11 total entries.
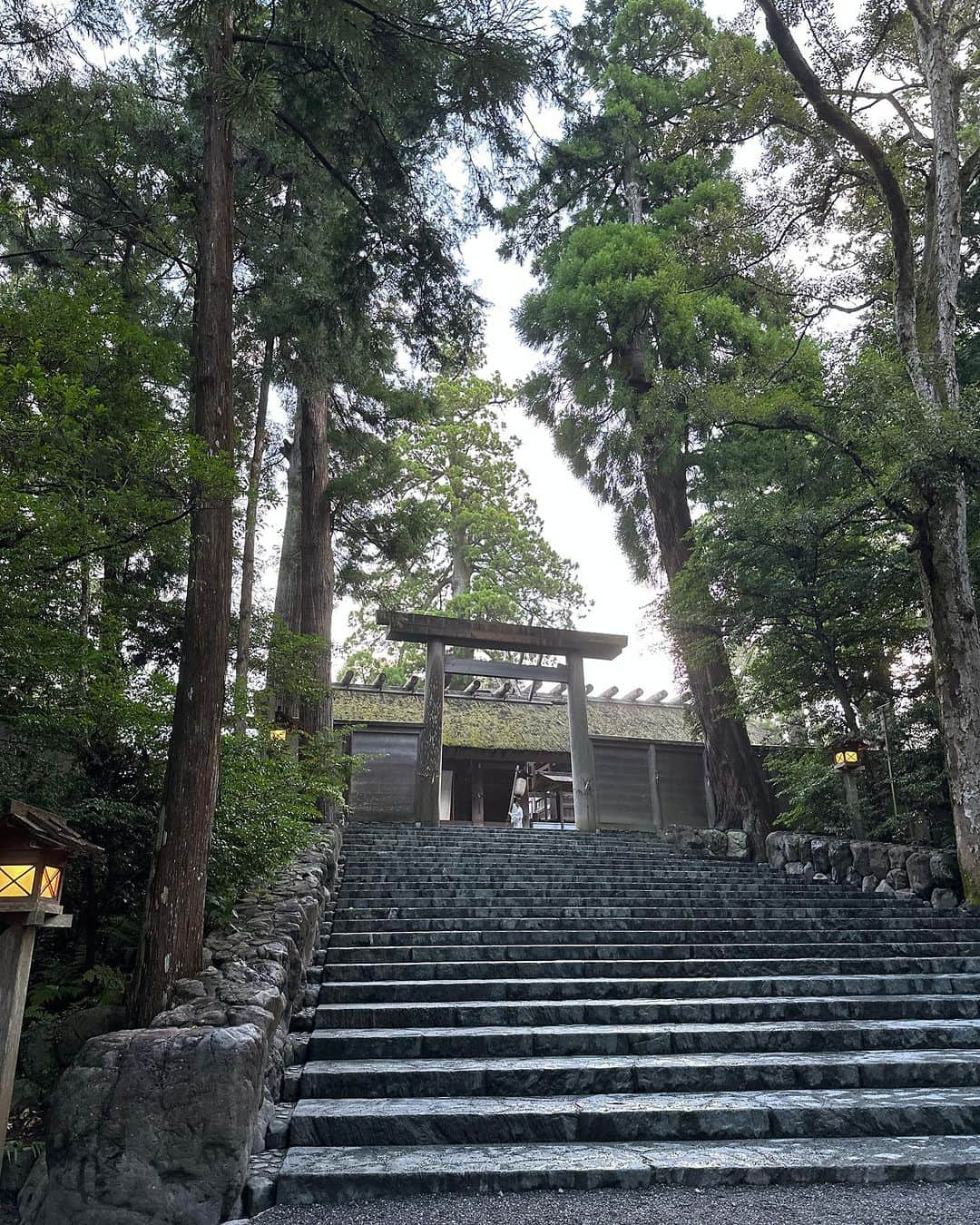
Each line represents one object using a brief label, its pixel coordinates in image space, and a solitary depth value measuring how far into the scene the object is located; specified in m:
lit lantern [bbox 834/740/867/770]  10.03
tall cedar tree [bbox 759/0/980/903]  8.46
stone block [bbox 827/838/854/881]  9.64
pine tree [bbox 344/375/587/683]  21.80
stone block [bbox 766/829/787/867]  10.87
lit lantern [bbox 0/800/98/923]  3.31
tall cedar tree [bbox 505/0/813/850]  12.29
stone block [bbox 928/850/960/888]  8.38
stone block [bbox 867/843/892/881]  9.11
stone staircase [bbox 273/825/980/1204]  3.53
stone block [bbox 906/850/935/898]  8.55
